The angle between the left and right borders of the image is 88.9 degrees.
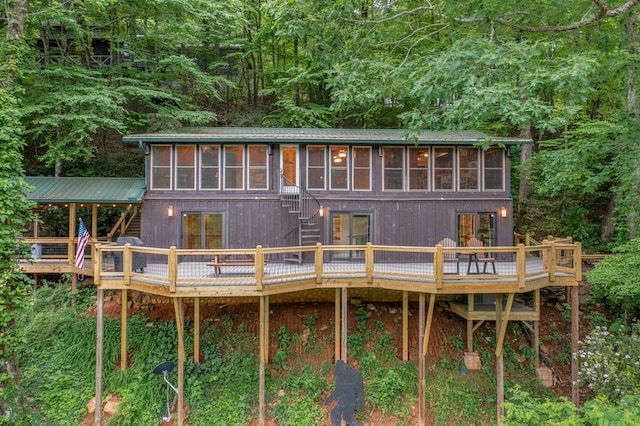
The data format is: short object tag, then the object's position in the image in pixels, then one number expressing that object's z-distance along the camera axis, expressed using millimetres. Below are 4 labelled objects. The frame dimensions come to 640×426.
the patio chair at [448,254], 8977
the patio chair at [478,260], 7223
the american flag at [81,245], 8422
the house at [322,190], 10055
